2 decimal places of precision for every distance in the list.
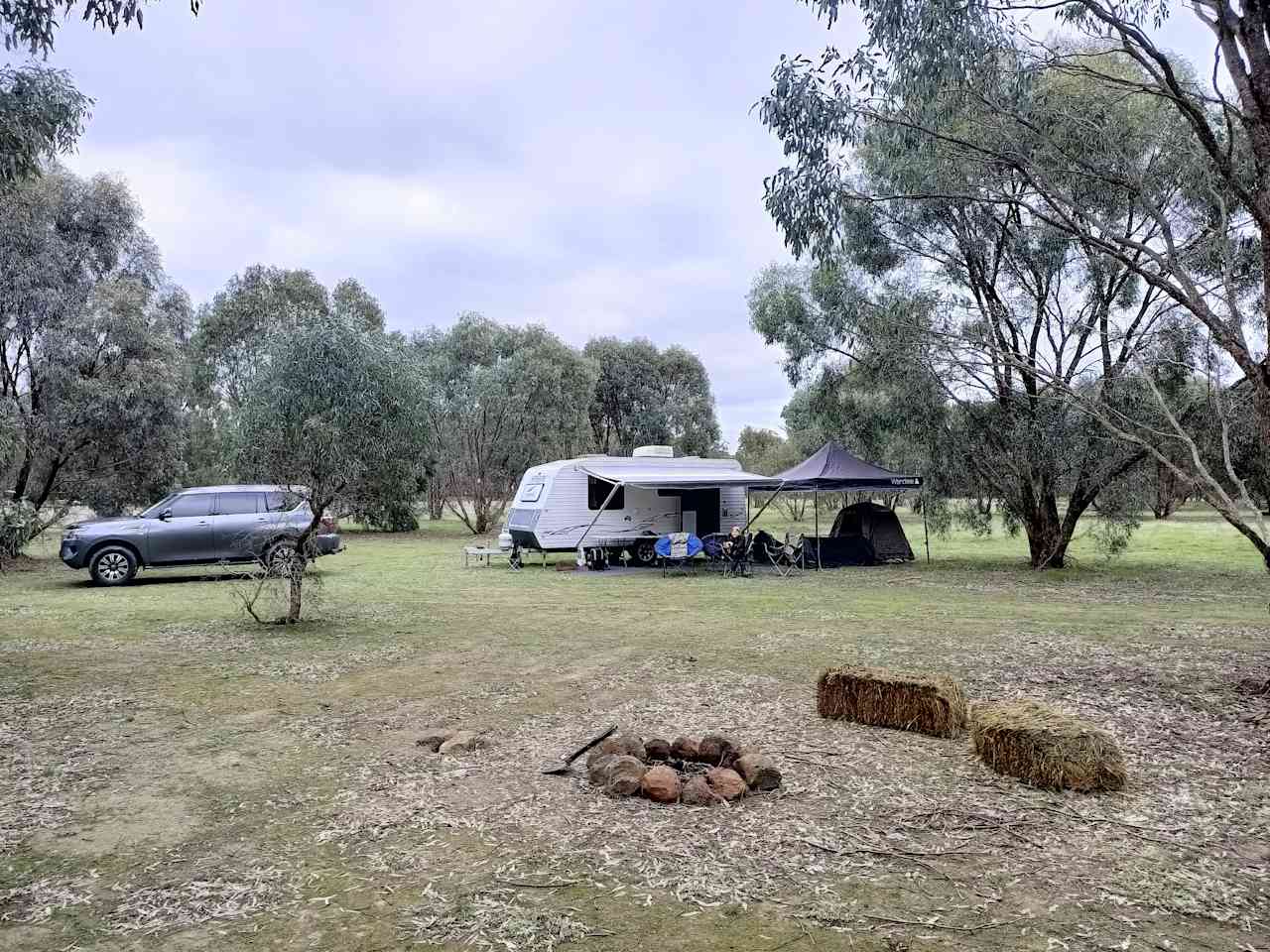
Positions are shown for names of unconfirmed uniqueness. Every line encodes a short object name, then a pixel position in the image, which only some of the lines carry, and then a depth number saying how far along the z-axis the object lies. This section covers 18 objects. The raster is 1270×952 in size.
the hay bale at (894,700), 4.90
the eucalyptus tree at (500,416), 26.38
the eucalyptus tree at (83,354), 14.84
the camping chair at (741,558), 14.63
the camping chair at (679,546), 14.62
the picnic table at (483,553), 16.19
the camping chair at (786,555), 15.48
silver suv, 12.31
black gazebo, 15.16
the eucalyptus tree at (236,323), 27.59
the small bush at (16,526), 13.67
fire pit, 3.88
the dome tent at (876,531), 17.17
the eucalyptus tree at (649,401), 36.53
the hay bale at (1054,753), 4.00
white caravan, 15.85
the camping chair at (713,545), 15.01
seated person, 14.61
